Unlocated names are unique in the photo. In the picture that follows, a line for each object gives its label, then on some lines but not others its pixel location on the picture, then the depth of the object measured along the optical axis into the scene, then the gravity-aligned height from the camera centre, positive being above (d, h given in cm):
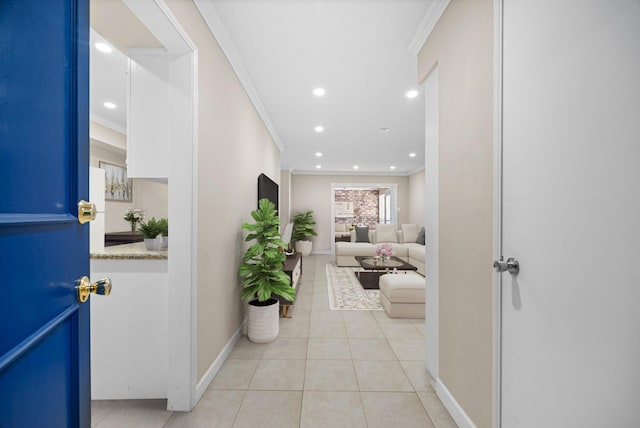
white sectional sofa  599 -82
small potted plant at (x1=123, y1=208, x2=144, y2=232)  228 -5
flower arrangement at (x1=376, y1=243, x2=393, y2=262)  479 -69
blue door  54 +0
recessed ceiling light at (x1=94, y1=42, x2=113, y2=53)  230 +143
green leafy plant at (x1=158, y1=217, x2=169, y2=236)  186 -10
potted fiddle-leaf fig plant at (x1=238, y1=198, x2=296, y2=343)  246 -60
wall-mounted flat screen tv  345 +33
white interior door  71 +0
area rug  354 -124
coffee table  460 -95
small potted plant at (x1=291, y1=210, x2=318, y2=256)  798 -59
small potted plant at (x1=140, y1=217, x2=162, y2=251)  183 -16
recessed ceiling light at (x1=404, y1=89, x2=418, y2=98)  308 +140
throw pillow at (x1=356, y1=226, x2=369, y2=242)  759 -61
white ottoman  312 -101
